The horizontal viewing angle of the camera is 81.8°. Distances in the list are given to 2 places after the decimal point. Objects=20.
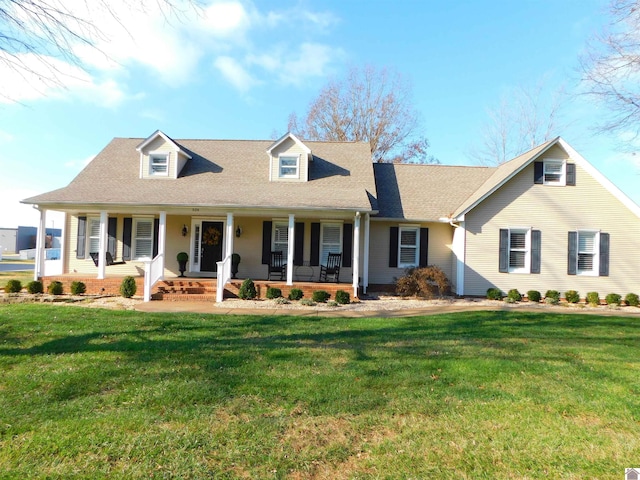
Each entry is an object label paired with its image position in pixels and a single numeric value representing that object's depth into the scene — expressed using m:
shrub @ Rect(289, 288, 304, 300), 11.57
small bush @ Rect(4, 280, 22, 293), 11.69
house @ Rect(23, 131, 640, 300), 12.68
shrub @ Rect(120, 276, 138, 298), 11.47
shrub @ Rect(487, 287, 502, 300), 12.82
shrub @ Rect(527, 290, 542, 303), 12.73
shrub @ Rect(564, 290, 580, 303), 12.69
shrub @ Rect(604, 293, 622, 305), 12.50
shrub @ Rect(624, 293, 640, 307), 12.53
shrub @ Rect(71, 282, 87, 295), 11.84
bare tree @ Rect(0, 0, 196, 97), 4.93
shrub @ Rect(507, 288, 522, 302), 12.57
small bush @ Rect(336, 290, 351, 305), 11.35
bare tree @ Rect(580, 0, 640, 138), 9.87
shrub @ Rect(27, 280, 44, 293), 11.84
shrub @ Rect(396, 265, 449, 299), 12.52
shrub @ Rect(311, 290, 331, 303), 11.35
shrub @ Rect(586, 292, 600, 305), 12.50
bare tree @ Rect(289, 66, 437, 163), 28.33
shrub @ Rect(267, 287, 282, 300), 11.66
